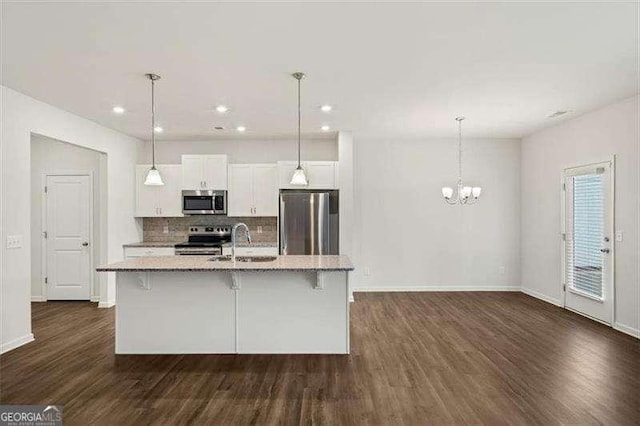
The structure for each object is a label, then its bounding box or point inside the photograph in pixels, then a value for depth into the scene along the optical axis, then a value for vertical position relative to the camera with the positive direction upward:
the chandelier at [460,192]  5.95 +0.32
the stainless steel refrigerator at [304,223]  6.10 -0.18
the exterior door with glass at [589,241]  4.78 -0.40
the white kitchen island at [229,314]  3.88 -1.04
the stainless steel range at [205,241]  6.09 -0.49
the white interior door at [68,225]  6.17 -0.21
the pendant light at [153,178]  3.90 +0.35
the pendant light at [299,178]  4.03 +0.36
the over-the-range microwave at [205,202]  6.41 +0.17
